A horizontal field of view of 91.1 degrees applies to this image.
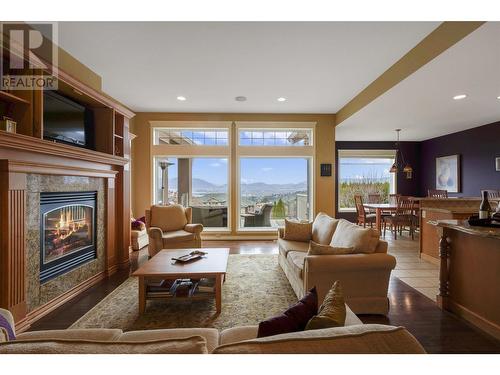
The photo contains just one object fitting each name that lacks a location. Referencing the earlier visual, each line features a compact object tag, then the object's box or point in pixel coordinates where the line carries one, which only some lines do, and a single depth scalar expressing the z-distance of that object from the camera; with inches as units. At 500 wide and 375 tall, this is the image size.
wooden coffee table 94.8
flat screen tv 104.7
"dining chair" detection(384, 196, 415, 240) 224.5
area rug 89.0
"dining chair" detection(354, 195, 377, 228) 246.8
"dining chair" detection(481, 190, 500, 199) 215.9
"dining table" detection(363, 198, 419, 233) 230.8
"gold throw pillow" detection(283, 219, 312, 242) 141.3
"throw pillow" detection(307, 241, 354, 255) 92.5
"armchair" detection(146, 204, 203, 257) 155.9
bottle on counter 93.7
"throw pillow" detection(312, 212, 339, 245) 123.1
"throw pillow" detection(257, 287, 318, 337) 38.6
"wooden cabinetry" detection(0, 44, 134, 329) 81.3
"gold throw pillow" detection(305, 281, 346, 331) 38.4
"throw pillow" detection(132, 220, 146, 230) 193.6
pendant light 317.7
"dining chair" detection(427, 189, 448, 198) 261.1
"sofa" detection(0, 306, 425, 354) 28.3
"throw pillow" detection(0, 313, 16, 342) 38.8
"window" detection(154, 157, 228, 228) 230.1
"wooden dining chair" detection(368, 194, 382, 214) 293.9
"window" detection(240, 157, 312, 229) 232.8
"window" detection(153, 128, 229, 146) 226.2
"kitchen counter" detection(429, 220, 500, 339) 82.2
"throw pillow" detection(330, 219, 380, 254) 94.1
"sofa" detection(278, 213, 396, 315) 89.4
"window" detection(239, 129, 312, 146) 227.5
